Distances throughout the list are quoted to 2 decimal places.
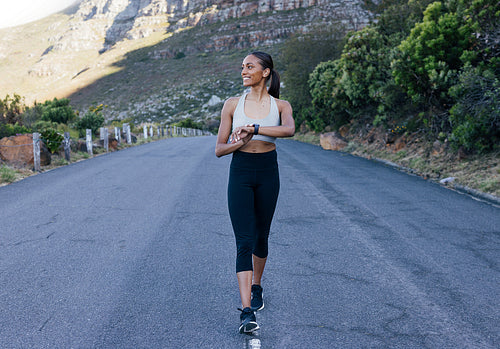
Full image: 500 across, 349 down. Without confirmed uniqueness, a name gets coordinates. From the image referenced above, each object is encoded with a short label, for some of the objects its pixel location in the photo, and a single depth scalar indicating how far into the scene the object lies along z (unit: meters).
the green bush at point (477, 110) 10.02
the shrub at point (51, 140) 14.59
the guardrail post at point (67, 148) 14.72
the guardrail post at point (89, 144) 17.38
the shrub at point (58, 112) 27.30
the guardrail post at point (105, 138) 19.44
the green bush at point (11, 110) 22.75
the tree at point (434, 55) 12.07
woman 3.12
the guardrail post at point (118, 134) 22.06
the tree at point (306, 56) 29.97
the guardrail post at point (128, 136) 24.46
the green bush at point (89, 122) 26.33
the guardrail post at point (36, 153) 12.24
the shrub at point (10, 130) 15.73
